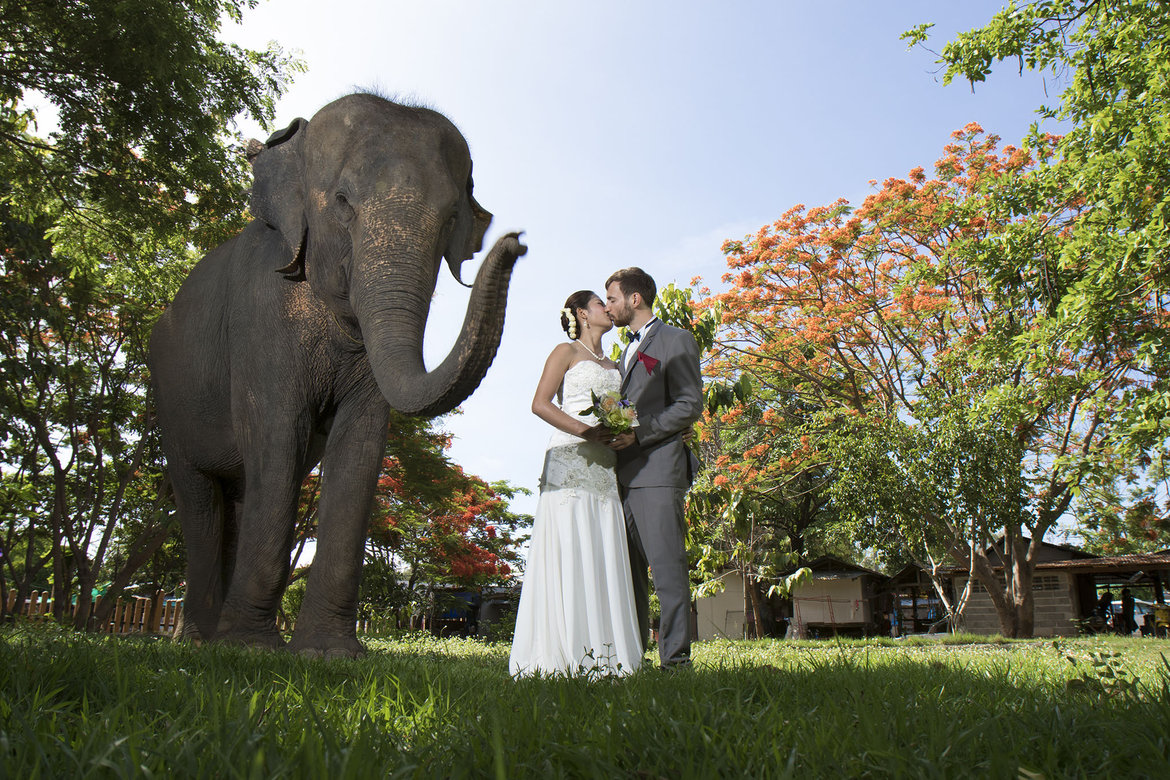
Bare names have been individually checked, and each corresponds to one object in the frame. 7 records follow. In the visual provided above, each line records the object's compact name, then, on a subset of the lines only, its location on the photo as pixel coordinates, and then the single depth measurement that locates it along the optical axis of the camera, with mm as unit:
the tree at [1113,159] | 9695
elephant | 4133
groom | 4004
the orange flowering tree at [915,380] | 16500
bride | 3988
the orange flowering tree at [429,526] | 17297
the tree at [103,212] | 7938
